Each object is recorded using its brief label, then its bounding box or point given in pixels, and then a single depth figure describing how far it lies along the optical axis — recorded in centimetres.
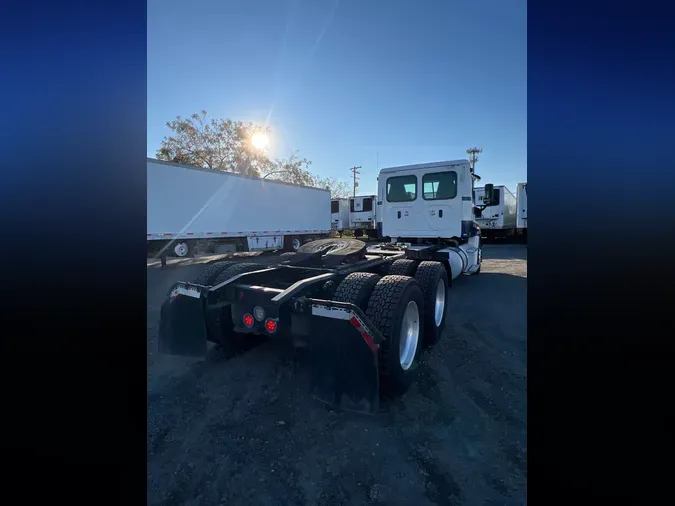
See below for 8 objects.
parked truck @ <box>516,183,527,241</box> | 2145
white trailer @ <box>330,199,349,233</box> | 2580
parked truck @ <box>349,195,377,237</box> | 2509
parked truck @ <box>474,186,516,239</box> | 2247
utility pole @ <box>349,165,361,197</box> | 4838
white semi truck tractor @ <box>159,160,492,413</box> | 265
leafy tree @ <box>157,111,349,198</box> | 2853
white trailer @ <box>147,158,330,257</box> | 1209
